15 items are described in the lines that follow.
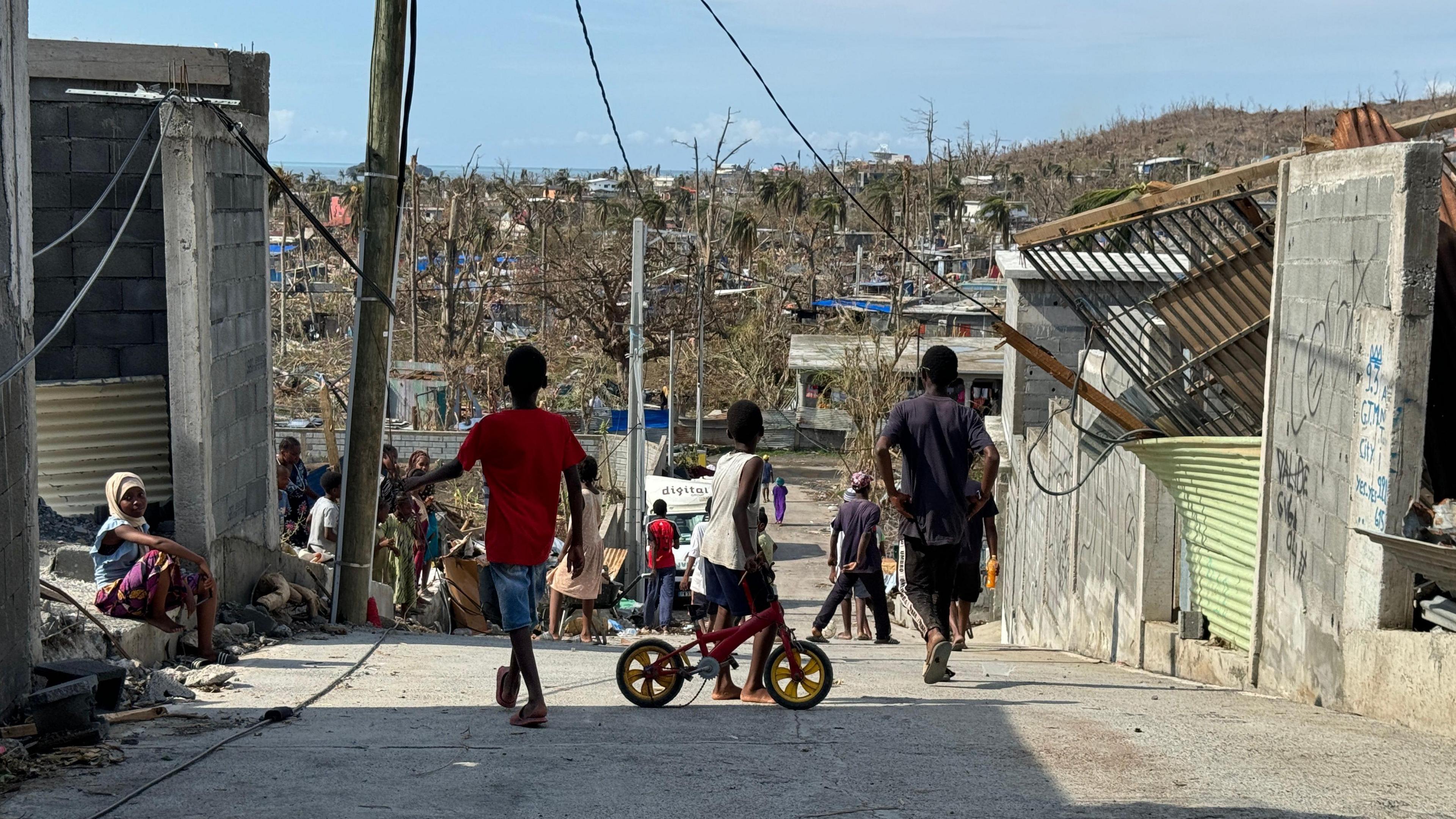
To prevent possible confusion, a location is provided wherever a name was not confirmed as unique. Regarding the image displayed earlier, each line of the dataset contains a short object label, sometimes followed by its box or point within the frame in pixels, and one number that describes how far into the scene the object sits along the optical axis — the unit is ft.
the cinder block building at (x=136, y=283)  27.14
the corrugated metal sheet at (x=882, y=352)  106.83
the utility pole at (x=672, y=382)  97.66
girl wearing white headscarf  23.62
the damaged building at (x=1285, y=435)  19.75
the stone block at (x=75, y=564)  26.21
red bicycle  20.53
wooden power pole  29.58
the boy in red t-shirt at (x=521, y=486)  18.84
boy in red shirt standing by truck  51.55
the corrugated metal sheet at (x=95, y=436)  27.81
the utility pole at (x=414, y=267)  116.37
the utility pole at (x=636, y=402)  67.56
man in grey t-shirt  23.66
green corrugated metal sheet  27.02
